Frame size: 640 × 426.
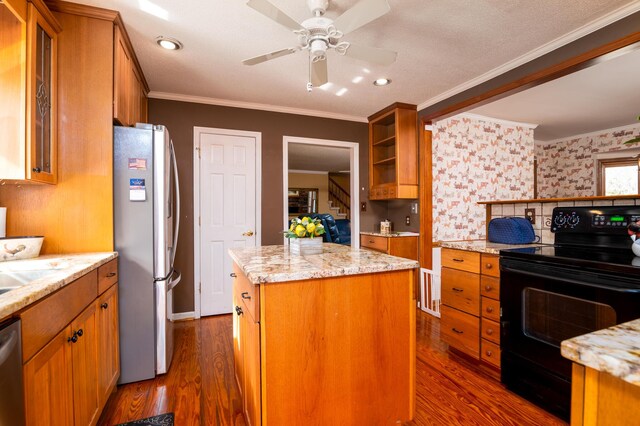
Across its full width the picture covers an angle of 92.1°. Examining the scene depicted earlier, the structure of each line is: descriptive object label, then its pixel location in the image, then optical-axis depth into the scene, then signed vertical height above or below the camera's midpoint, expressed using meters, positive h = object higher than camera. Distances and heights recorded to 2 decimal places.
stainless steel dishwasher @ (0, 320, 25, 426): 0.87 -0.48
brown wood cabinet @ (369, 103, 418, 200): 3.78 +0.76
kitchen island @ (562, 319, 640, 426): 0.51 -0.29
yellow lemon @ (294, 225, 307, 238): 1.83 -0.11
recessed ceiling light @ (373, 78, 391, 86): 3.05 +1.32
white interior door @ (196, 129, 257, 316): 3.49 +0.07
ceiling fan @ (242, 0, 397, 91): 1.54 +1.01
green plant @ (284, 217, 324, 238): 1.83 -0.10
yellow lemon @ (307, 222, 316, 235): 1.85 -0.09
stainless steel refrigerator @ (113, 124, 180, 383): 2.03 -0.19
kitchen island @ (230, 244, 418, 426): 1.30 -0.58
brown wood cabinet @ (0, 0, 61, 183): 1.59 +0.64
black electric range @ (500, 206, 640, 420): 1.51 -0.44
